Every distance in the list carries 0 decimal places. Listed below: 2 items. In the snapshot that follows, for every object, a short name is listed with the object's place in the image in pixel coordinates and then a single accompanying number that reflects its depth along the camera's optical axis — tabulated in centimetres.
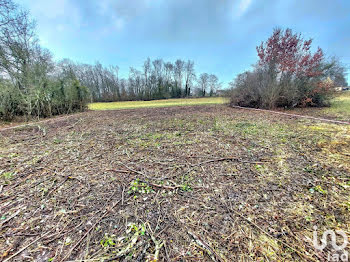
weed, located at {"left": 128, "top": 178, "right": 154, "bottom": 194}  179
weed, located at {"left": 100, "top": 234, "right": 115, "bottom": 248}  116
